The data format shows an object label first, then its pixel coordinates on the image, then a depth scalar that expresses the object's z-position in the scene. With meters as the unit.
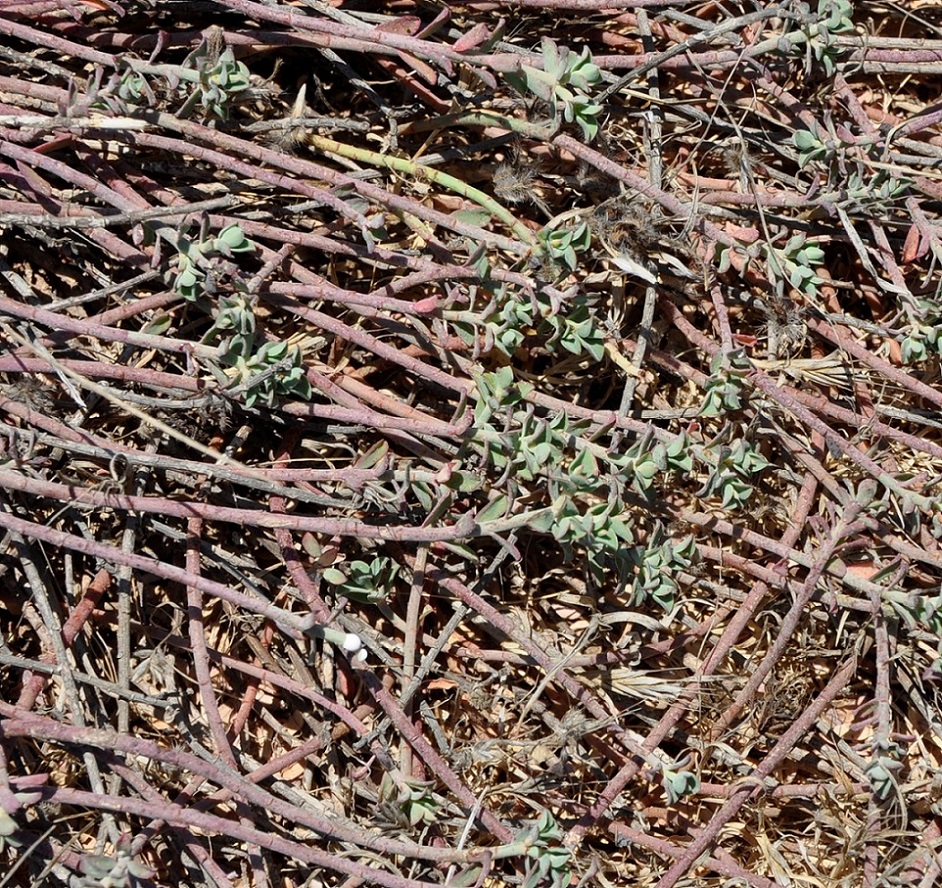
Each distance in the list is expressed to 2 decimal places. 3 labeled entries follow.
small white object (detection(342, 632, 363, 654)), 0.70
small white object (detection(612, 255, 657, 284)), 0.74
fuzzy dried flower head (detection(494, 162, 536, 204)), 0.75
